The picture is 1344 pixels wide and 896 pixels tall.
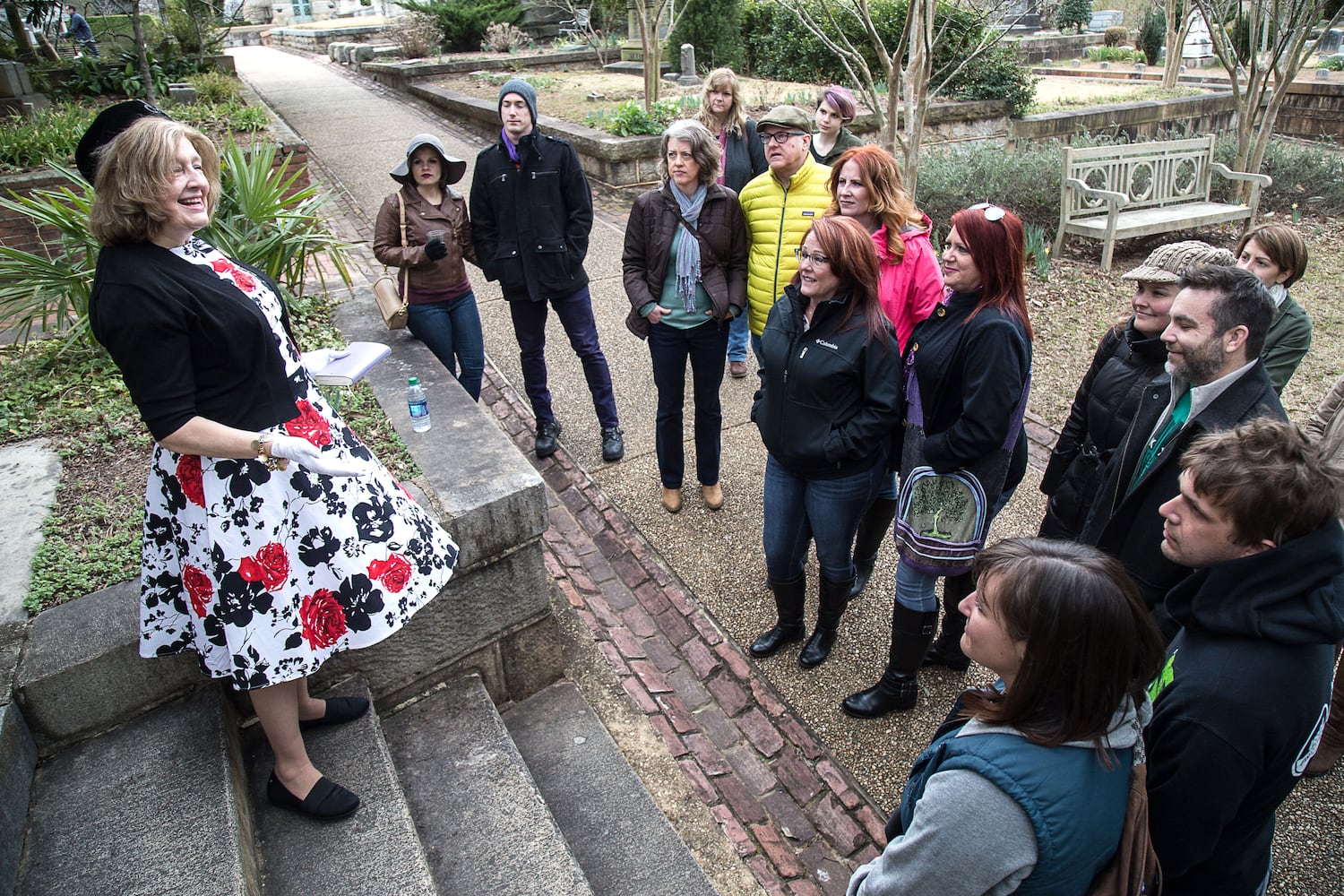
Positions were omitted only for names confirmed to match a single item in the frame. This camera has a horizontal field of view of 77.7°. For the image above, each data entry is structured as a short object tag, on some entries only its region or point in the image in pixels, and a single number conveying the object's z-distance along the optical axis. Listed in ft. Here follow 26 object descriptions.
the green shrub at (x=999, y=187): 28.22
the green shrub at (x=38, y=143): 25.49
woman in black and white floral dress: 6.17
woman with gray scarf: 12.88
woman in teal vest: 4.51
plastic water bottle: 11.33
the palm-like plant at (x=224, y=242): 13.99
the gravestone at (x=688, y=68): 47.26
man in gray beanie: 14.01
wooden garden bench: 24.95
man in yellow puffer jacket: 12.80
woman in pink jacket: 11.21
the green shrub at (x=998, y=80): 37.81
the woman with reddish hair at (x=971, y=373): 8.63
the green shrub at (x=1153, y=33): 71.46
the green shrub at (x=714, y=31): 48.85
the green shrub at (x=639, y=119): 32.71
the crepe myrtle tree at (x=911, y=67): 19.67
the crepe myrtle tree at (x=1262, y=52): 25.21
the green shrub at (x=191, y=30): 49.25
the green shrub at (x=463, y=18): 64.75
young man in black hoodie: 5.13
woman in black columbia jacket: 9.45
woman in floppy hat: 13.76
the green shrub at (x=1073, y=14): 87.25
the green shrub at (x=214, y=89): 38.17
